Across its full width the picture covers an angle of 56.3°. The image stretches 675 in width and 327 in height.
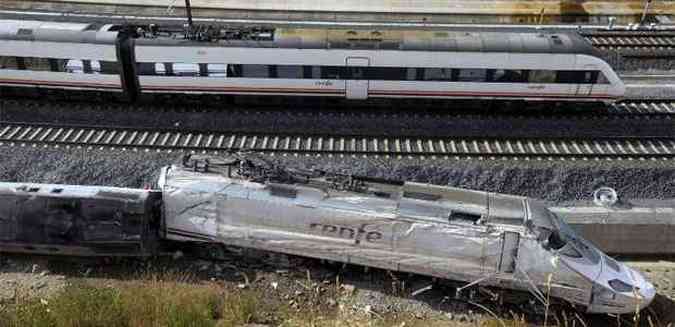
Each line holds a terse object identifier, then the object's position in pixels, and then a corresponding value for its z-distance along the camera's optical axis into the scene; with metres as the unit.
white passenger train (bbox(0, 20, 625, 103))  20.12
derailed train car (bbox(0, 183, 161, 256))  14.85
